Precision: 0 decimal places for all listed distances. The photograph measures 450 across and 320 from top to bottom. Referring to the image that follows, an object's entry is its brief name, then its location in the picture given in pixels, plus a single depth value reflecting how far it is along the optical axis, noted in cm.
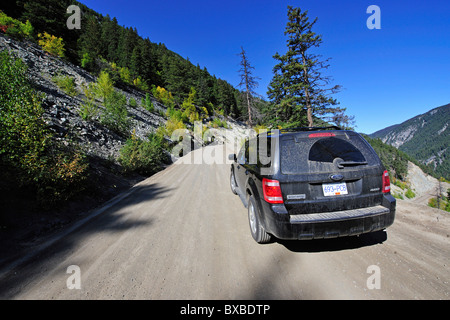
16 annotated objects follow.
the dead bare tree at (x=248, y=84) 2298
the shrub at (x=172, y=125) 1796
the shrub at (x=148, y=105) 2331
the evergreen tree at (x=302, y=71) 1462
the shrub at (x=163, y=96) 3231
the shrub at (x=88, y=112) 1030
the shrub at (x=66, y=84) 1320
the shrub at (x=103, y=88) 1487
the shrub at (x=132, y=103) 2106
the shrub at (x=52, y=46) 2091
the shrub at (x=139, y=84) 3560
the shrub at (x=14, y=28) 1747
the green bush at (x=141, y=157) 842
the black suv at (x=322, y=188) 230
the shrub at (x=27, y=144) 374
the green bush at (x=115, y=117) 1152
